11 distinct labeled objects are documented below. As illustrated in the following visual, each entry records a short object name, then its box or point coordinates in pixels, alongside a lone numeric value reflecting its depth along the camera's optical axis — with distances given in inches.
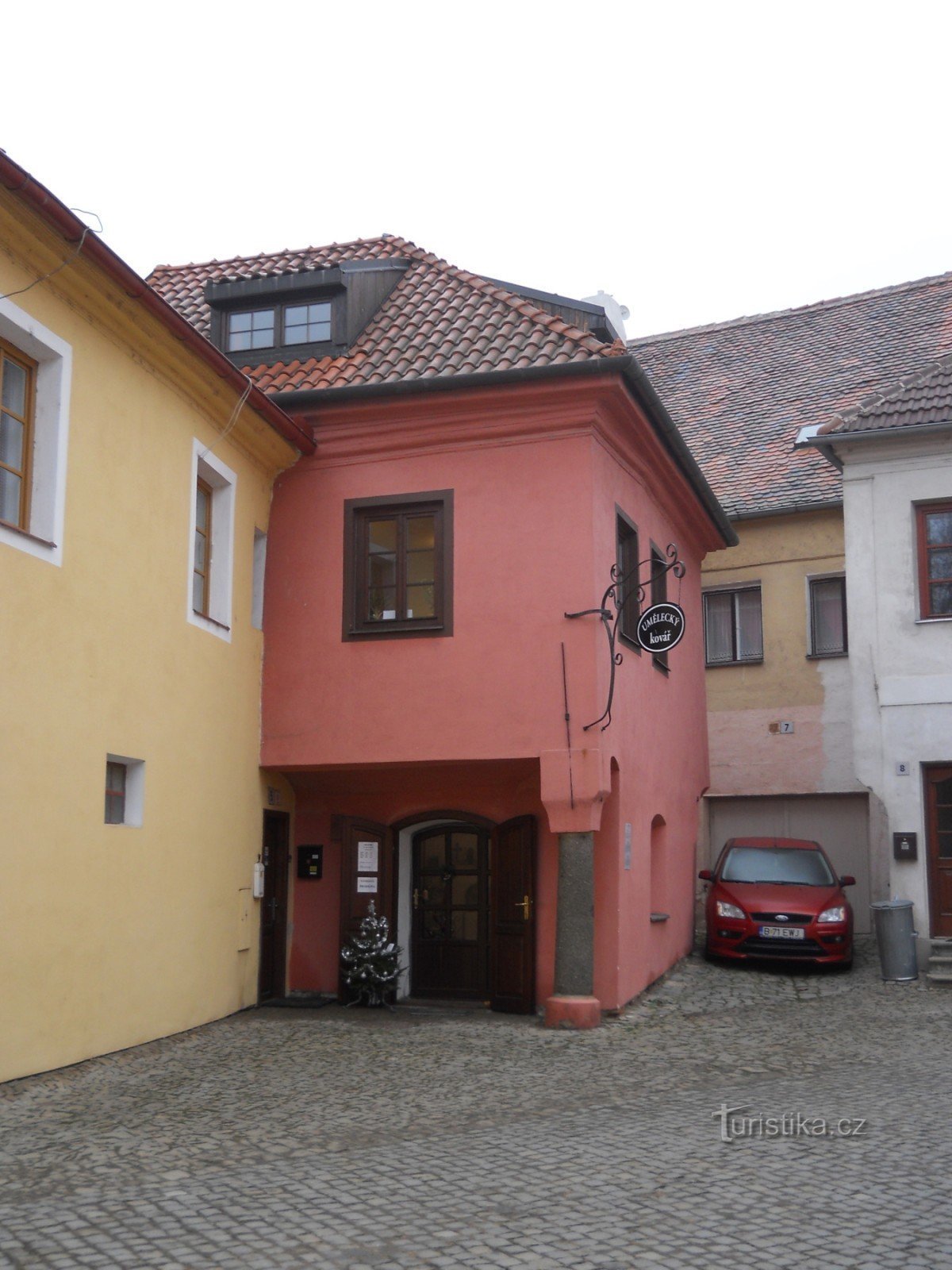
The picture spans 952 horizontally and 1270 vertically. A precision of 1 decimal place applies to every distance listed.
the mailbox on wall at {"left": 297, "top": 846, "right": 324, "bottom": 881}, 594.9
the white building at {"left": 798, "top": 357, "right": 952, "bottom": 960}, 658.8
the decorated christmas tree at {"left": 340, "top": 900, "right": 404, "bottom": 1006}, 557.3
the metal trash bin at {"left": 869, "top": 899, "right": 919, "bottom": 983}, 626.8
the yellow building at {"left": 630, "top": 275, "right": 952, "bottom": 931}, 840.9
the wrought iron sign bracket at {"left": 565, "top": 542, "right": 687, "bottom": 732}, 522.6
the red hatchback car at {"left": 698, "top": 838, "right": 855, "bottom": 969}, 641.0
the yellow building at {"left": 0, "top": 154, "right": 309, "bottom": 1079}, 394.3
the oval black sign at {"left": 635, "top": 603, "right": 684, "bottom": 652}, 538.9
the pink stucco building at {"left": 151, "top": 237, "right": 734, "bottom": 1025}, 528.4
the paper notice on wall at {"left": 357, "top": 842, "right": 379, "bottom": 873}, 581.0
